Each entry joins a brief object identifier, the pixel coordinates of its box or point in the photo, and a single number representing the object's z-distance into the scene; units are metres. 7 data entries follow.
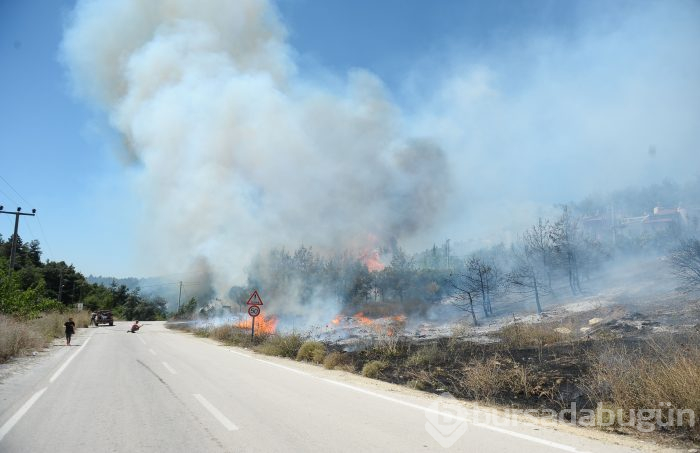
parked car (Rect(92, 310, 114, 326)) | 45.34
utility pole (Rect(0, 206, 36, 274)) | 28.16
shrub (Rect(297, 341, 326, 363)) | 12.61
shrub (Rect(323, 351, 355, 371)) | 11.05
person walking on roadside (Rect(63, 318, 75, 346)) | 18.71
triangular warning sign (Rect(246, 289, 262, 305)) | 18.10
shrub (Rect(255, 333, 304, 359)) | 14.44
